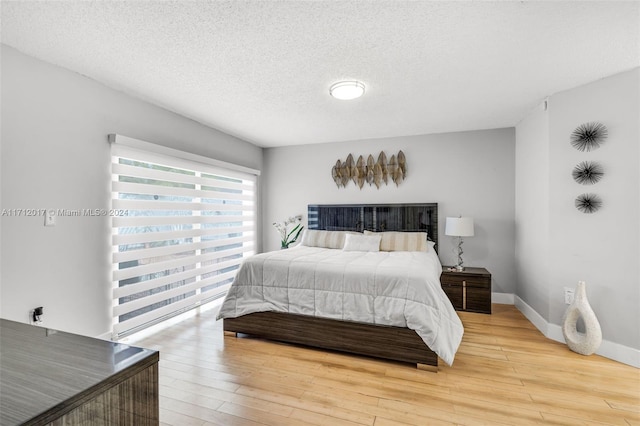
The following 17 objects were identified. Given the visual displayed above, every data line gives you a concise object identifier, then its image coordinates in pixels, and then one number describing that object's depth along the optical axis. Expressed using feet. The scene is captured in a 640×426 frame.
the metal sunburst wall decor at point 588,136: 8.86
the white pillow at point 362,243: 12.94
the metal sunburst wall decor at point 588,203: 8.96
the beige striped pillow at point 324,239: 14.07
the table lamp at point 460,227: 12.73
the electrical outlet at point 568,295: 9.40
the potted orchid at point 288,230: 16.82
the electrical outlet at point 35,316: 7.43
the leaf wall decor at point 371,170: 15.02
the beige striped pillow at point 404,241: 12.97
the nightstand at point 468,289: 12.21
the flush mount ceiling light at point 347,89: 8.85
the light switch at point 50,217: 7.75
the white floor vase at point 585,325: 8.48
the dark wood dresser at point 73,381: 1.79
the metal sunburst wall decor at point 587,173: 8.93
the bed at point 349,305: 7.84
